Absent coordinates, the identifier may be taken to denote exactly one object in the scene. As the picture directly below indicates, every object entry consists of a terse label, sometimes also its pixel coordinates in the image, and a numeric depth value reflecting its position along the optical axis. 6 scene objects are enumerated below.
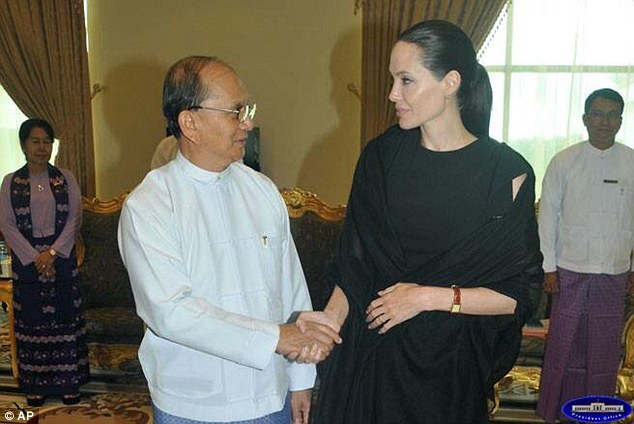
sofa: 4.12
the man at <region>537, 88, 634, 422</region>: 3.52
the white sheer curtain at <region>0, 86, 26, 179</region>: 6.86
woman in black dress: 1.50
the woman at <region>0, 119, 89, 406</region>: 3.77
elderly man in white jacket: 1.52
